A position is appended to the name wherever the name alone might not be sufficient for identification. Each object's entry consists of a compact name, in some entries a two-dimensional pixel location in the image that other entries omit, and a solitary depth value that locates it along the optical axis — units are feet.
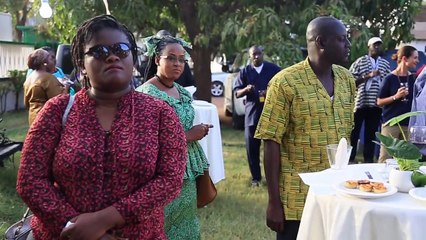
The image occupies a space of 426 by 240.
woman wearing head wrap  11.27
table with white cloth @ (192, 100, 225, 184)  16.55
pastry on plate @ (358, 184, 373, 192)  8.08
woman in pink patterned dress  6.64
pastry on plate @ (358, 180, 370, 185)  8.42
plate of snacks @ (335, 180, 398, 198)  7.91
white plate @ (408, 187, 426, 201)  7.80
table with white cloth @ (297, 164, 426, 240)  7.54
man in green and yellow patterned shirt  9.76
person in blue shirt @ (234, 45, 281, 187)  22.31
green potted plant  8.41
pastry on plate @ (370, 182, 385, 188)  8.20
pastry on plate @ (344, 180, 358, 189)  8.28
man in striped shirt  25.16
